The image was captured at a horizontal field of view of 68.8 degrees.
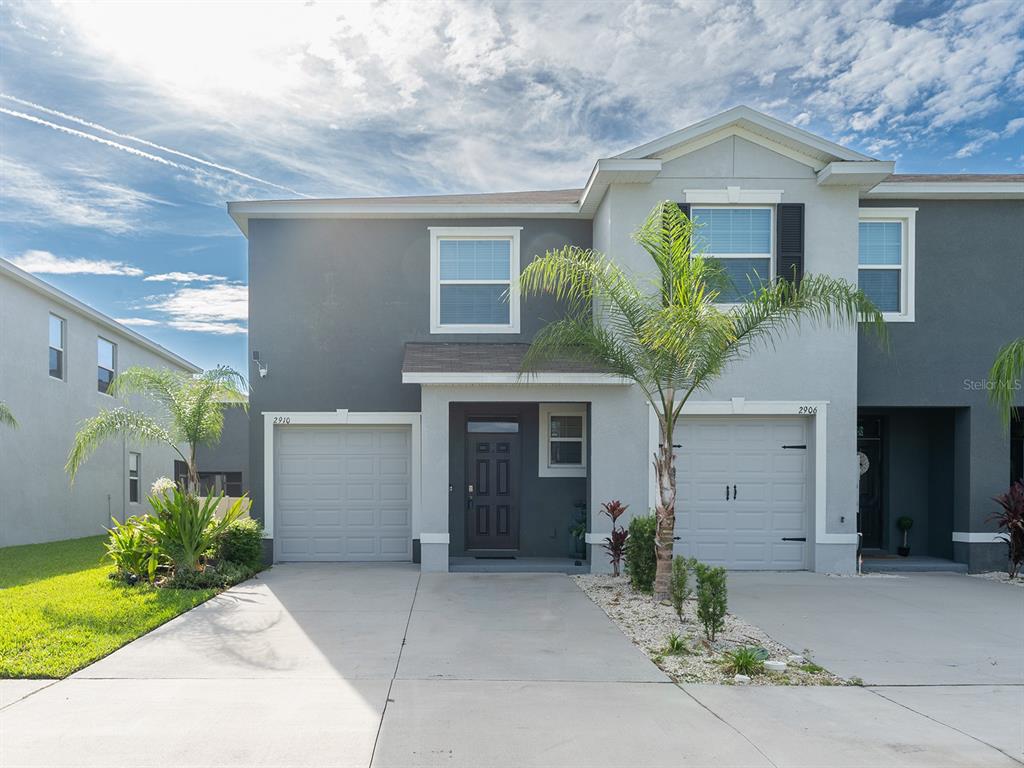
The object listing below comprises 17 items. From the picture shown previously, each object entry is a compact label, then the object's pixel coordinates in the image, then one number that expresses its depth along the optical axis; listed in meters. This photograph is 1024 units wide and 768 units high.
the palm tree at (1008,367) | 8.54
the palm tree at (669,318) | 8.72
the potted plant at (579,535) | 12.61
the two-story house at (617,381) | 11.79
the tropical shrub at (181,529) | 10.41
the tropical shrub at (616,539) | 11.05
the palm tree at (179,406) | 11.81
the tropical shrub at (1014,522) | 11.73
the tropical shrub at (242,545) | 11.38
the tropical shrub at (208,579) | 10.25
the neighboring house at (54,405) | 16.41
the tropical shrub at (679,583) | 8.14
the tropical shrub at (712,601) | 7.35
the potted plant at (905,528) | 13.15
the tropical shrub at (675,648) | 7.14
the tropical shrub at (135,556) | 10.37
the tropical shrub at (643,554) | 9.90
